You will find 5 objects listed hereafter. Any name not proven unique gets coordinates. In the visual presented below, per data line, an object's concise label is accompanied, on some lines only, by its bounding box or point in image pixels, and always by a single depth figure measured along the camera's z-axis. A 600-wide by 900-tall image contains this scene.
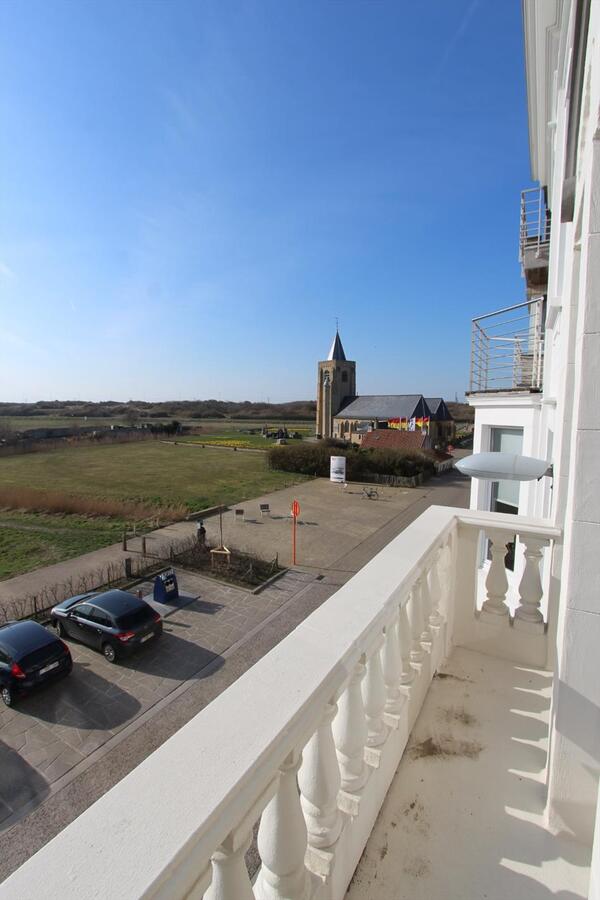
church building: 54.00
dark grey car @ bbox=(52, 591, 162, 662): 9.89
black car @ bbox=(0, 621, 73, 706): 8.28
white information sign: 34.00
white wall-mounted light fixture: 4.07
